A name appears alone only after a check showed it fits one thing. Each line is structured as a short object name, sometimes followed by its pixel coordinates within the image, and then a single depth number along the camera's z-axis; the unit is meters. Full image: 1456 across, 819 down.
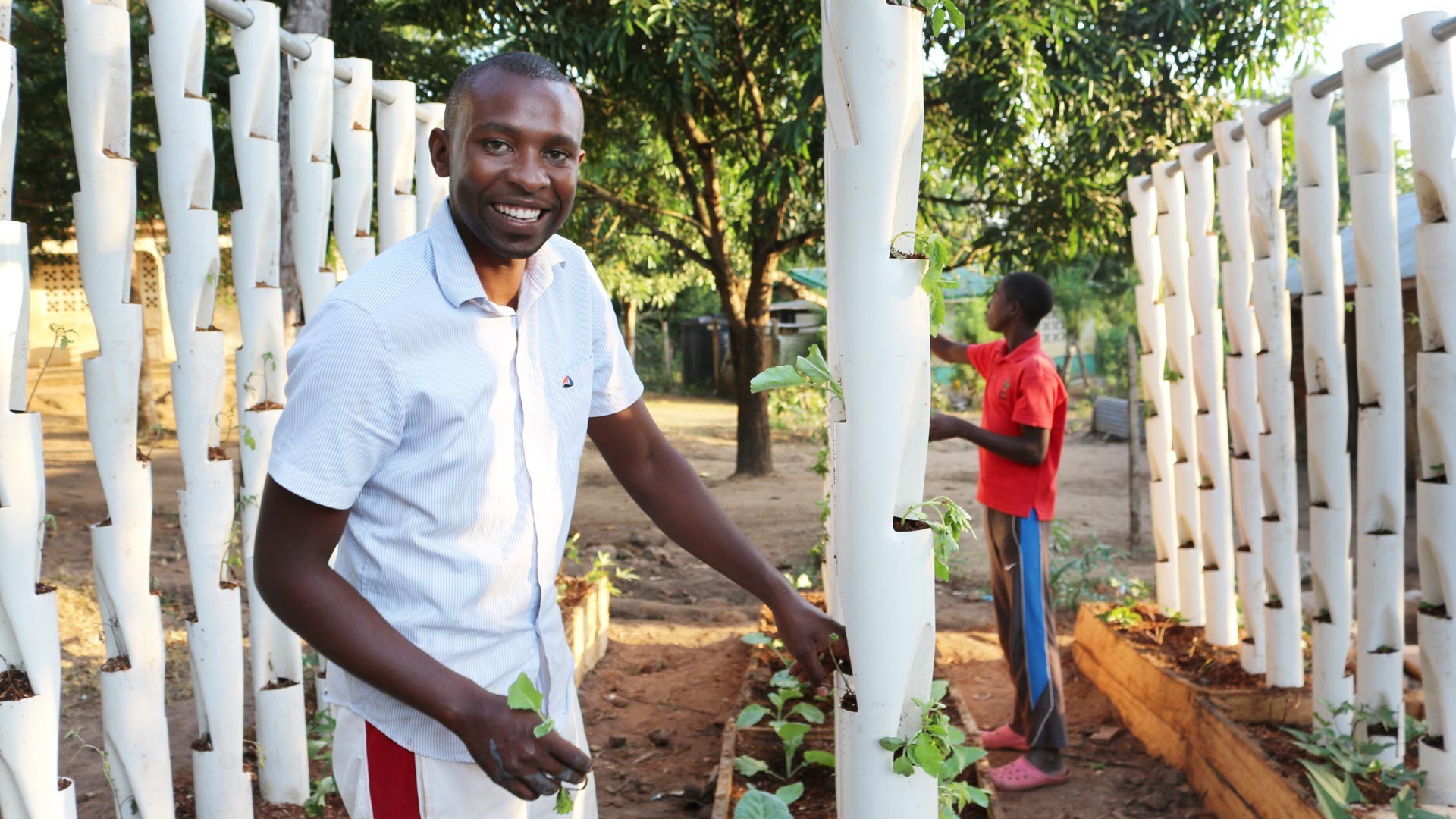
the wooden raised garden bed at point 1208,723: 3.87
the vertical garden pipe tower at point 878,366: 1.56
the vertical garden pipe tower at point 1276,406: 4.38
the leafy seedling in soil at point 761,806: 2.94
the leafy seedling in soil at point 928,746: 1.61
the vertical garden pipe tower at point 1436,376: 3.31
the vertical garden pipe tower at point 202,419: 3.15
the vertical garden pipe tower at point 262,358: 3.46
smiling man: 1.51
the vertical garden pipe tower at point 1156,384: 5.39
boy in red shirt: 4.31
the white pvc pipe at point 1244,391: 4.63
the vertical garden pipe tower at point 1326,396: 3.97
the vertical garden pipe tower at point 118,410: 2.81
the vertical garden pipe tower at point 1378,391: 3.59
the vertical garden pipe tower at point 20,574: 2.52
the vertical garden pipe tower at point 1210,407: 4.96
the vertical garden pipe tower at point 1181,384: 5.17
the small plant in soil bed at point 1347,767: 3.29
